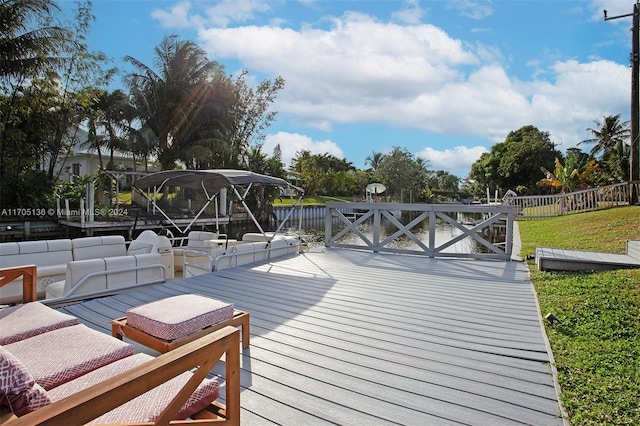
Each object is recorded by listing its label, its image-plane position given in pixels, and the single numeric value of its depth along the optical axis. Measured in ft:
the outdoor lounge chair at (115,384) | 3.65
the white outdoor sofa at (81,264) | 13.30
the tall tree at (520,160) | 107.34
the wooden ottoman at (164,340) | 7.80
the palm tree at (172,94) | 62.95
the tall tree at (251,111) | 75.31
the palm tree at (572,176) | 68.49
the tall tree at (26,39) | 40.98
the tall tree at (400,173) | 125.29
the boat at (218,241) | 19.06
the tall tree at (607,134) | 96.22
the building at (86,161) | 81.05
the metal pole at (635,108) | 40.14
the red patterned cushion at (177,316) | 7.91
